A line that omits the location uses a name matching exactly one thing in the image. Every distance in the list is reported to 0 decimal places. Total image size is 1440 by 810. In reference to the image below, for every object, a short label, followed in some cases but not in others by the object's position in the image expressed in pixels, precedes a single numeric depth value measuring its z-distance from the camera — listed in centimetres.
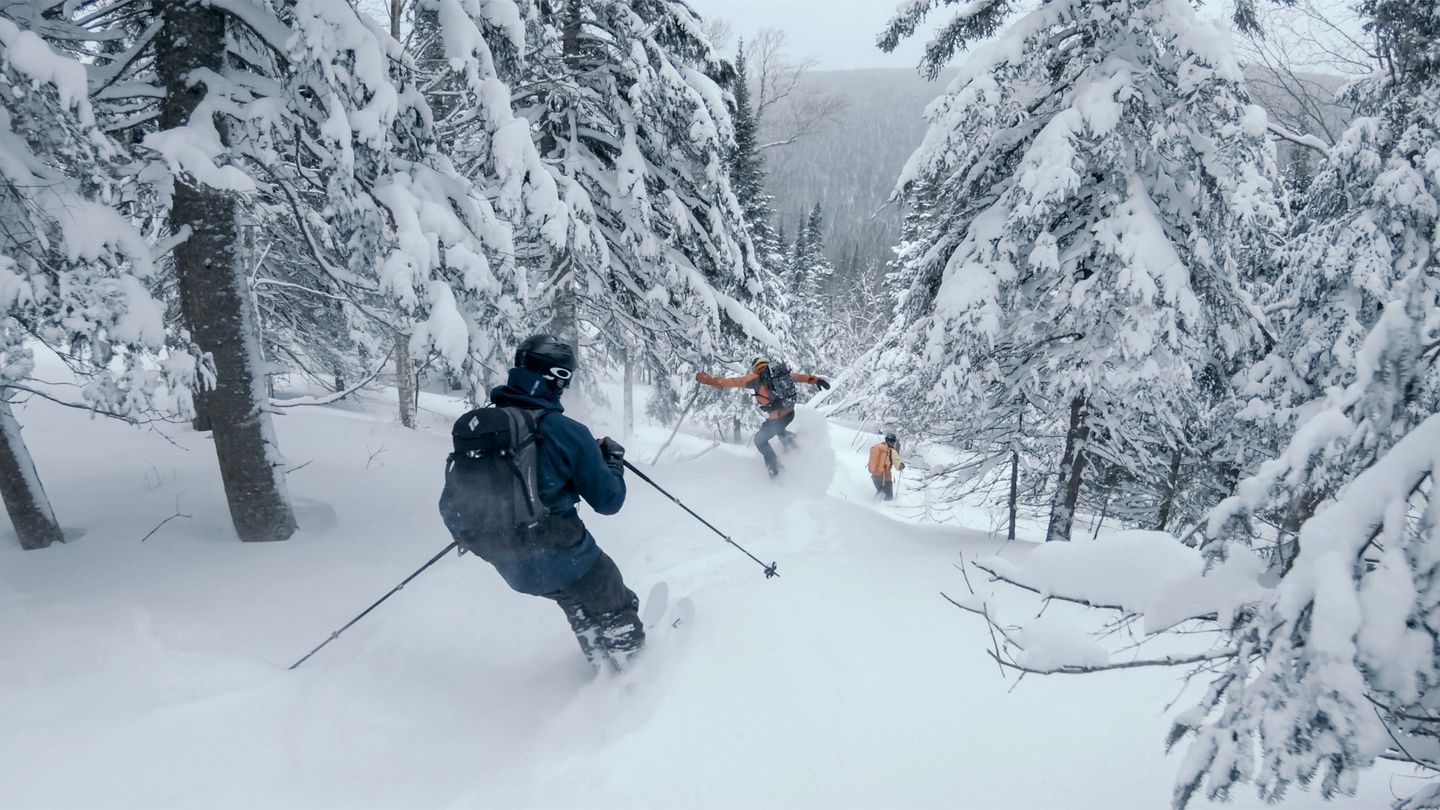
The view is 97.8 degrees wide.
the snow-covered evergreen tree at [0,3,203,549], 395
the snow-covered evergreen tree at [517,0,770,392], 893
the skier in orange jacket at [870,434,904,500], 1573
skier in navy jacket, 376
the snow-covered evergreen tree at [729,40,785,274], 2281
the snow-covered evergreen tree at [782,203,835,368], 3625
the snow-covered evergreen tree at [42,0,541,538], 489
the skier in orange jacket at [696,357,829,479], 883
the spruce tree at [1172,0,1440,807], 146
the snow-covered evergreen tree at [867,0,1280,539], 625
